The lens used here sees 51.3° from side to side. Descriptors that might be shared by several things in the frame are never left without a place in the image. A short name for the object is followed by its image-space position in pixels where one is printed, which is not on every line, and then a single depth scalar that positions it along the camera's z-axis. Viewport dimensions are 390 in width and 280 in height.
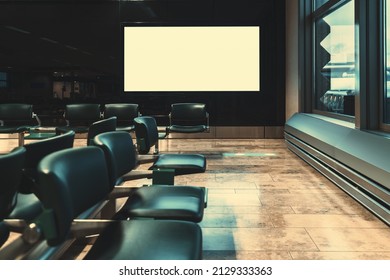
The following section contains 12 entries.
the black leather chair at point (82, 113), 6.26
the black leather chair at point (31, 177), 1.84
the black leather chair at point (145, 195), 1.94
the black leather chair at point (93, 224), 1.34
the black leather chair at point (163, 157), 2.94
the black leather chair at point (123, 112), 6.32
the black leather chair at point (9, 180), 1.36
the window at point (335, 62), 4.54
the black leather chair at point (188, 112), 6.48
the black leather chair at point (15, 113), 6.28
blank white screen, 7.54
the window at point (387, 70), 3.59
